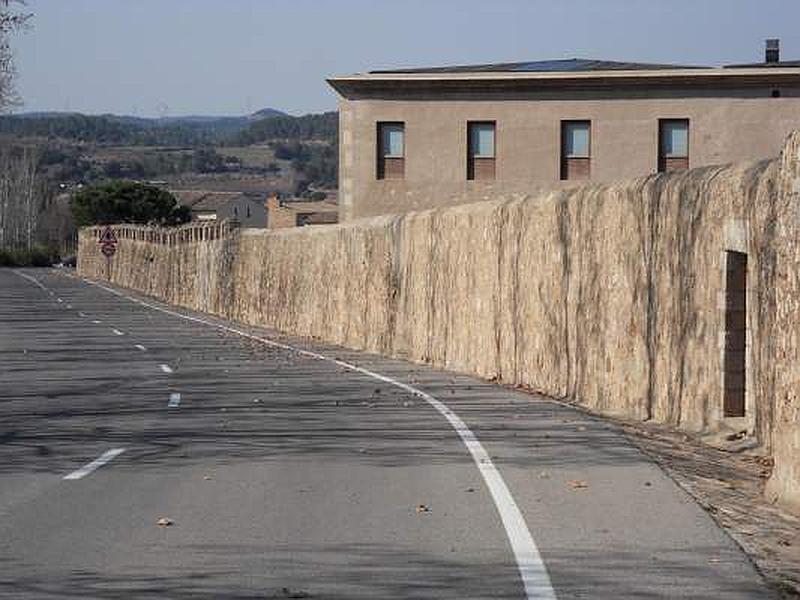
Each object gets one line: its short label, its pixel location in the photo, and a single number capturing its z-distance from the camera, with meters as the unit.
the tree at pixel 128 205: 118.19
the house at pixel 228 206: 158.38
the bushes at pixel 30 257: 129.38
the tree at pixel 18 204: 155.27
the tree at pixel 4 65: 38.81
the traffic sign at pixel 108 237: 89.58
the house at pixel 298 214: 93.62
